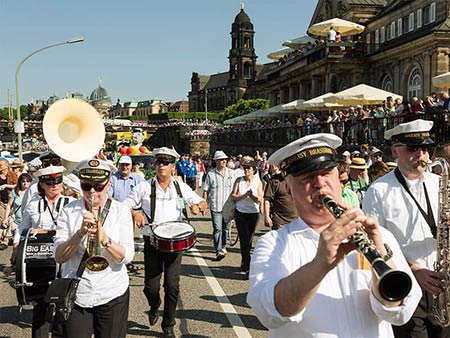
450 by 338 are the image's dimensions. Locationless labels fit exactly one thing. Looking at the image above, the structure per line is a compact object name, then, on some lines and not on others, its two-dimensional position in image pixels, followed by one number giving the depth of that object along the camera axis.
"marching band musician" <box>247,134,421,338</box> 1.86
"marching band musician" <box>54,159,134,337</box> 3.73
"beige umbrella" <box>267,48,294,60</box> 52.19
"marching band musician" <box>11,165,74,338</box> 5.45
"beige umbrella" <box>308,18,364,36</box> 32.88
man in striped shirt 9.66
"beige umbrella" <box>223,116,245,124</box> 47.21
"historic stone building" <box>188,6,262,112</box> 135.75
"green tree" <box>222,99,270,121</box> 102.40
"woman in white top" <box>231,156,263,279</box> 8.75
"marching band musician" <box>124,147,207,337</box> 5.68
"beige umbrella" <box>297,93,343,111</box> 23.05
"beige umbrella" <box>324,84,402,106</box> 20.53
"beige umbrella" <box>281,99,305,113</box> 28.57
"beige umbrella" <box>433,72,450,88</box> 14.57
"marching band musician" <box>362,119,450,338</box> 3.58
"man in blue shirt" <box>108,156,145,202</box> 9.29
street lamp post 22.56
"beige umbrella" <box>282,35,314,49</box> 47.92
